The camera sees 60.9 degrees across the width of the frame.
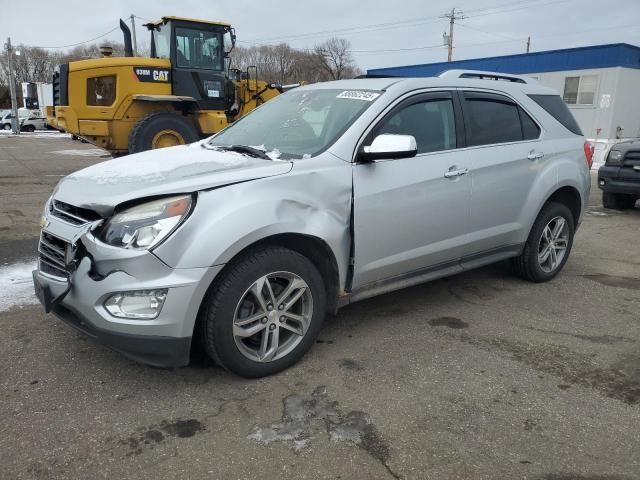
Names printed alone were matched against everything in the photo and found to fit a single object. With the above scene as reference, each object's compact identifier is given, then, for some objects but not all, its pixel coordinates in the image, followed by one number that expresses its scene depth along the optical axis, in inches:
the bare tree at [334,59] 2992.1
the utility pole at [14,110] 1359.5
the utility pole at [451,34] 1839.3
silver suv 111.5
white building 880.9
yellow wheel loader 431.5
